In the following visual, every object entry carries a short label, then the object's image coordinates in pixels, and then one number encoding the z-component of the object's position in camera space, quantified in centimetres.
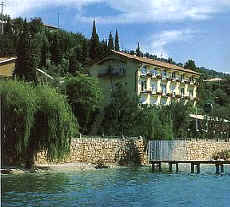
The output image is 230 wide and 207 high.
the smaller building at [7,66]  7621
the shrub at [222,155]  6319
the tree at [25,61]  6450
